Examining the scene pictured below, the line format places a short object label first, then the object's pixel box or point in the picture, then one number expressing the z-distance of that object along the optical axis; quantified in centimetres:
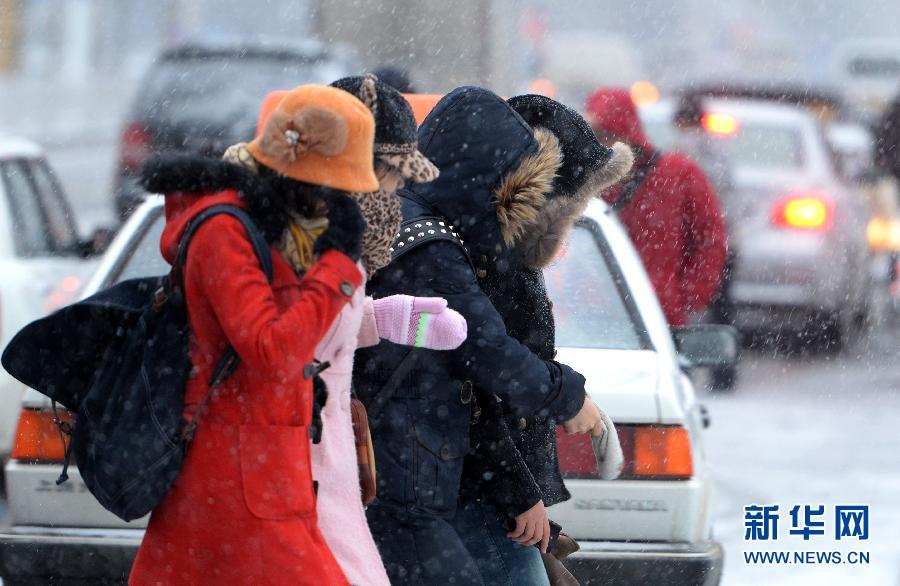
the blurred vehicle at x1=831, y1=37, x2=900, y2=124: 6274
